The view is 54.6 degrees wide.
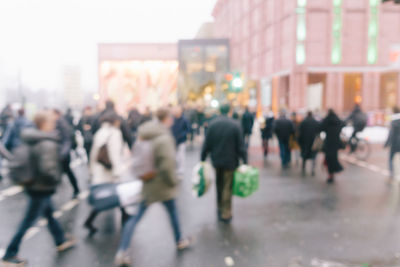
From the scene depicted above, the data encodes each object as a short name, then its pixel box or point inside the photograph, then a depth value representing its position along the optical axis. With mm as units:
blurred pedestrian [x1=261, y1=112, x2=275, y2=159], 13914
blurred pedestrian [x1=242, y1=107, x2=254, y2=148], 14422
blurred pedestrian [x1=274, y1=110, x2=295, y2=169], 11500
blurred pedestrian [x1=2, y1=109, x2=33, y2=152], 9727
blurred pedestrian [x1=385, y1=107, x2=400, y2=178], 9508
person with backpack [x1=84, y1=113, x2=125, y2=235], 5418
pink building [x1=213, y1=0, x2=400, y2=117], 34906
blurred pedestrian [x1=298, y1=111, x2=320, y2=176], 10516
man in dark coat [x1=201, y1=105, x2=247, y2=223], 6109
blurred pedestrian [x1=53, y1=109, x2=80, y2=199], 6387
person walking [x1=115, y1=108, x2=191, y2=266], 4527
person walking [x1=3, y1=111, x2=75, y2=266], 4395
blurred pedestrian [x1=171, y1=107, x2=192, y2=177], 10016
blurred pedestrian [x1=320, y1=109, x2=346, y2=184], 9078
